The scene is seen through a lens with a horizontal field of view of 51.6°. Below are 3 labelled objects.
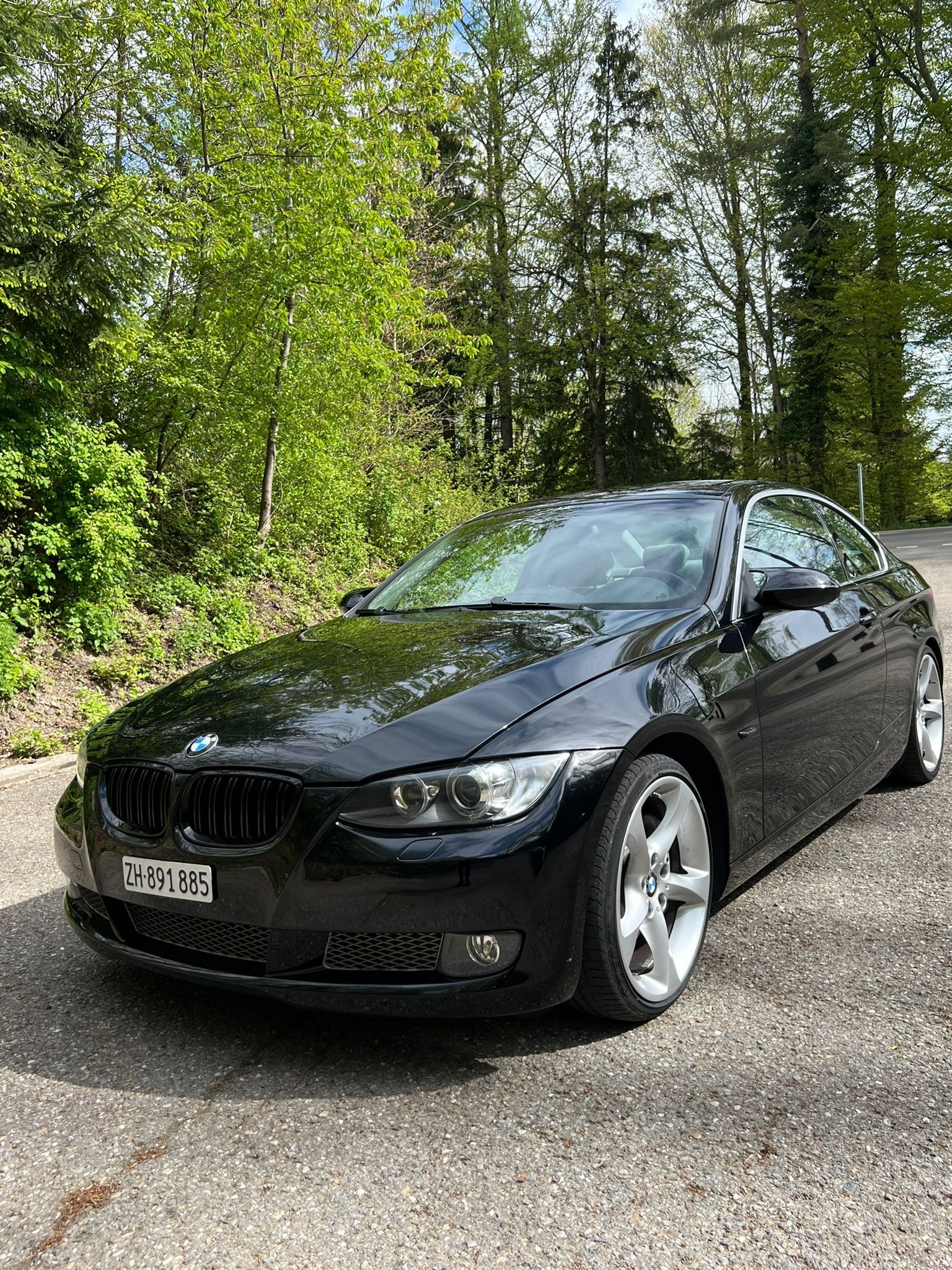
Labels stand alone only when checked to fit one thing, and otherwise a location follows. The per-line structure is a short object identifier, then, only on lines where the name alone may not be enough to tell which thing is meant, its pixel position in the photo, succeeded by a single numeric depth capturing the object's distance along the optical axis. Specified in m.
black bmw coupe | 2.22
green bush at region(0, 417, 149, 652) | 7.93
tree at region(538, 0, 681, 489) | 31.00
